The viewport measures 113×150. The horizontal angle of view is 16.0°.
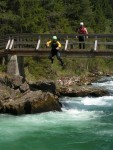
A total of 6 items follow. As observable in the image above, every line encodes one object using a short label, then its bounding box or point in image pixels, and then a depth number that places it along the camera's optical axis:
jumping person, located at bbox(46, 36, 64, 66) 22.59
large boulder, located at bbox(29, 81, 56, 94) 29.76
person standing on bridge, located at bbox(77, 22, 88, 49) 25.84
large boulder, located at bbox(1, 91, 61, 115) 23.78
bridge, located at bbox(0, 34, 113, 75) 24.86
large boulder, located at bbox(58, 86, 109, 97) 32.50
